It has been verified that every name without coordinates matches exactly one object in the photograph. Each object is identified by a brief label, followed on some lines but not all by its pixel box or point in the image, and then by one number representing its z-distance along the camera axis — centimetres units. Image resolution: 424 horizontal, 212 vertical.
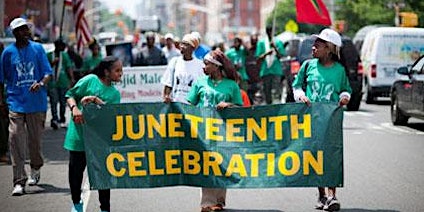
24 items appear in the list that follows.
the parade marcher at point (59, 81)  2028
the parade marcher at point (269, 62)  2314
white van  2673
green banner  935
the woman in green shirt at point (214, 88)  966
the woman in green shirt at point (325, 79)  985
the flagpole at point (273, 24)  2388
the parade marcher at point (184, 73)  1189
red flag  1789
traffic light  3269
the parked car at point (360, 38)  3634
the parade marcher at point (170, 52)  2007
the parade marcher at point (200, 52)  1243
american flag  2877
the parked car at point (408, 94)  1902
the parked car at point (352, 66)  2520
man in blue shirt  1144
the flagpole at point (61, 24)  2106
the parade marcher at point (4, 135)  1445
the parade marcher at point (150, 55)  2061
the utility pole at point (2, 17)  1739
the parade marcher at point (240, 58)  2403
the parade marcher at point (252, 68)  2466
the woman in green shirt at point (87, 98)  926
